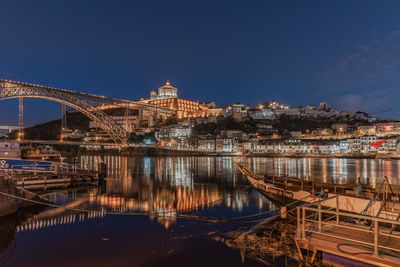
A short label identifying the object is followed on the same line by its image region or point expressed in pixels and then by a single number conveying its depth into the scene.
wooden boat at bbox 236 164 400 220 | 7.88
